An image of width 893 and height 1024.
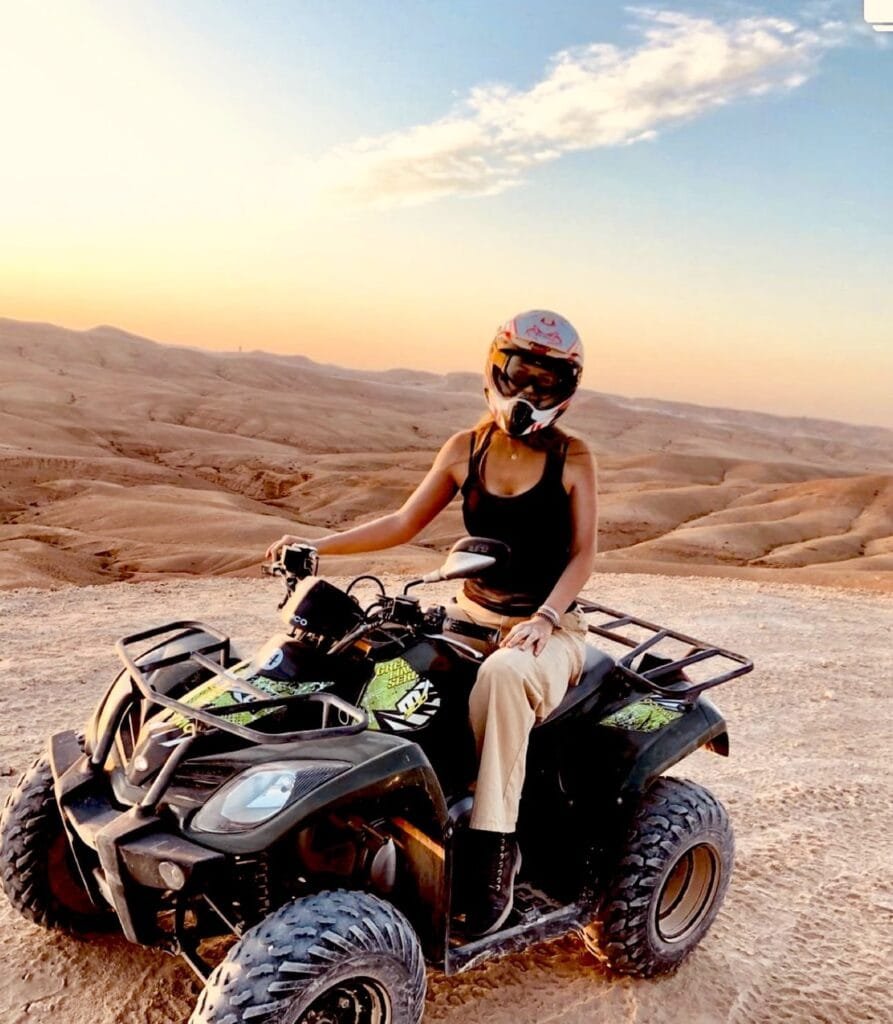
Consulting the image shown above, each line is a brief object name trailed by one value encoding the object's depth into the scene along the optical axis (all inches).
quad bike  109.2
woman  144.3
